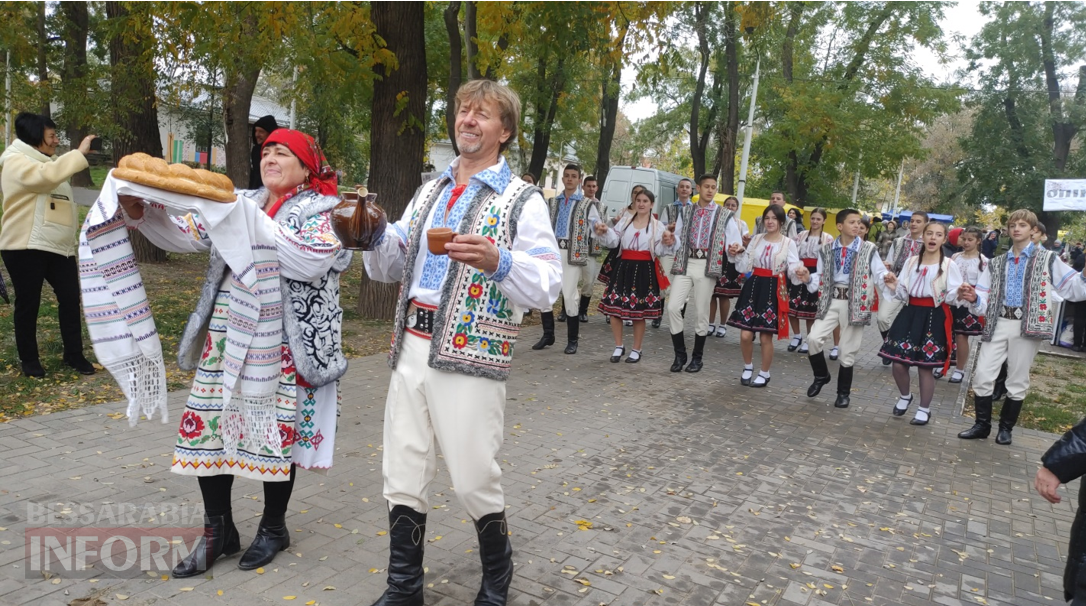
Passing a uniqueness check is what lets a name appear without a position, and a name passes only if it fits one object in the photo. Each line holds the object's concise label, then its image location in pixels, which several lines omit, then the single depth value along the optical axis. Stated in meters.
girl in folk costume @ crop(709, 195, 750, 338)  11.70
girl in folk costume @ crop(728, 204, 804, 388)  8.55
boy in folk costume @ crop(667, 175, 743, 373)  9.22
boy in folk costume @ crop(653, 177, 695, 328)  9.69
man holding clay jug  3.09
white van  25.89
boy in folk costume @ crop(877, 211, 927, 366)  10.16
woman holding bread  3.31
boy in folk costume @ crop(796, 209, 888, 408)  8.05
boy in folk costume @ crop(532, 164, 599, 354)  9.95
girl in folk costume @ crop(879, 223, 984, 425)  7.47
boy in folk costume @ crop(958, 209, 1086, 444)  6.89
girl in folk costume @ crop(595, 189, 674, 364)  9.37
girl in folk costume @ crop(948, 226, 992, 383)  7.46
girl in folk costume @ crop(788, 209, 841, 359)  10.62
